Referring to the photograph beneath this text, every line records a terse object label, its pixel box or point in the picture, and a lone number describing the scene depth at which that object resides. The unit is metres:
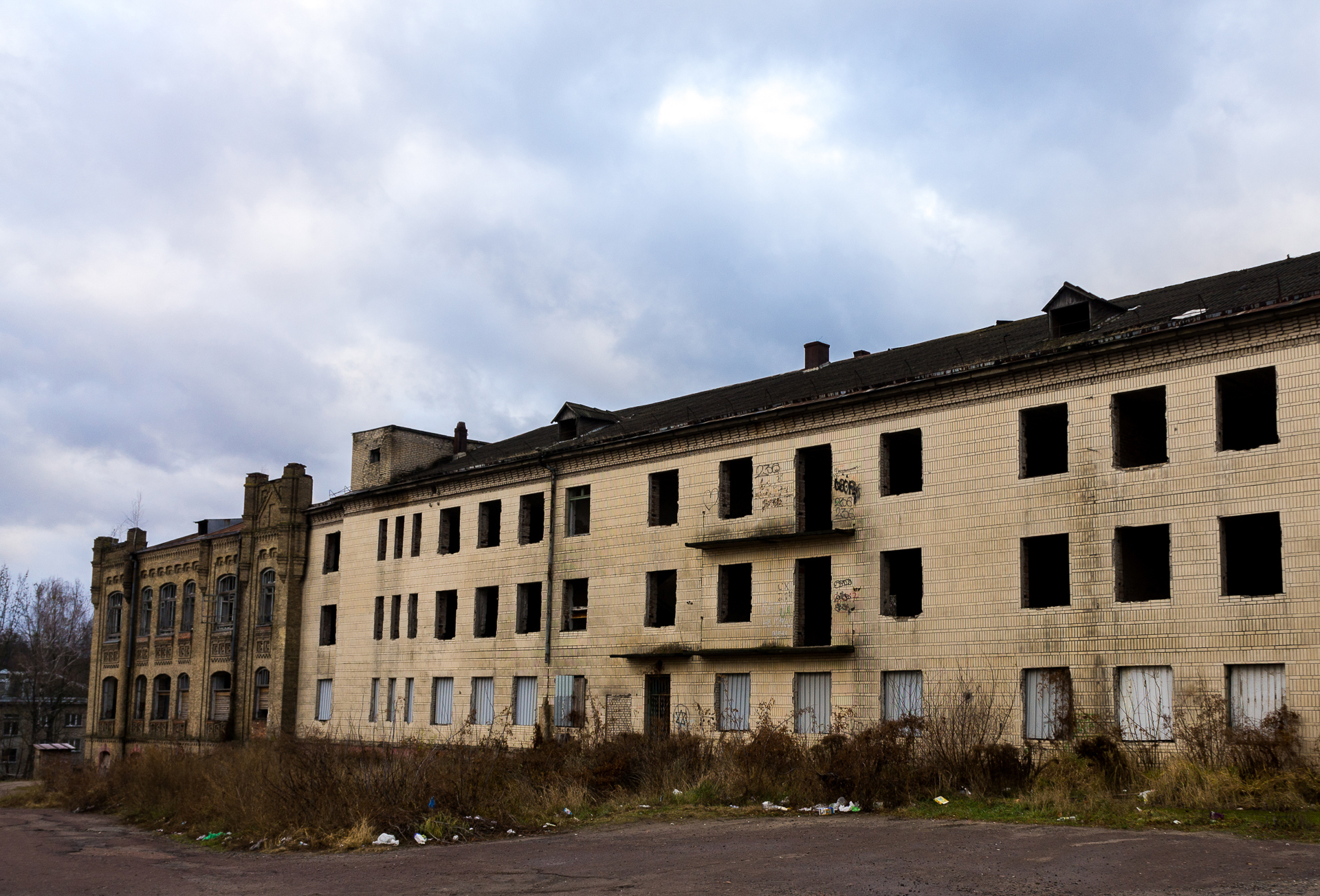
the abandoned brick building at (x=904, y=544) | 21.64
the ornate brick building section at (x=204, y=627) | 43.88
